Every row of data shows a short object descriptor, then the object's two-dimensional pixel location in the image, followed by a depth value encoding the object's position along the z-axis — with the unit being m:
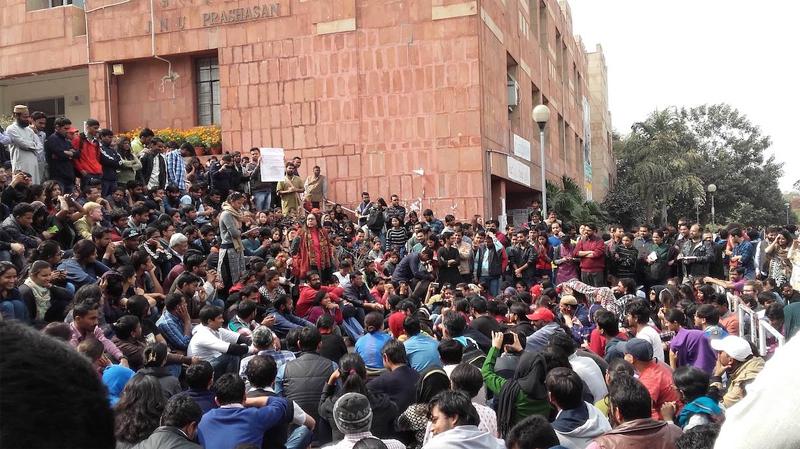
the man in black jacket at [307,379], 6.98
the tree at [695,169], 43.59
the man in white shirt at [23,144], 12.32
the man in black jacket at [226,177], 17.70
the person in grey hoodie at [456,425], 5.01
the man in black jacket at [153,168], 15.86
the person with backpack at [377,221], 18.91
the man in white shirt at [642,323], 7.80
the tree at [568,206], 24.69
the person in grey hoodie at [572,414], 5.41
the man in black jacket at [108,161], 13.91
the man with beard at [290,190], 18.84
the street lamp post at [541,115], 17.50
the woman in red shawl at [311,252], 13.89
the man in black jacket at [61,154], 12.81
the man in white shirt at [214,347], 7.73
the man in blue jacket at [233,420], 5.48
